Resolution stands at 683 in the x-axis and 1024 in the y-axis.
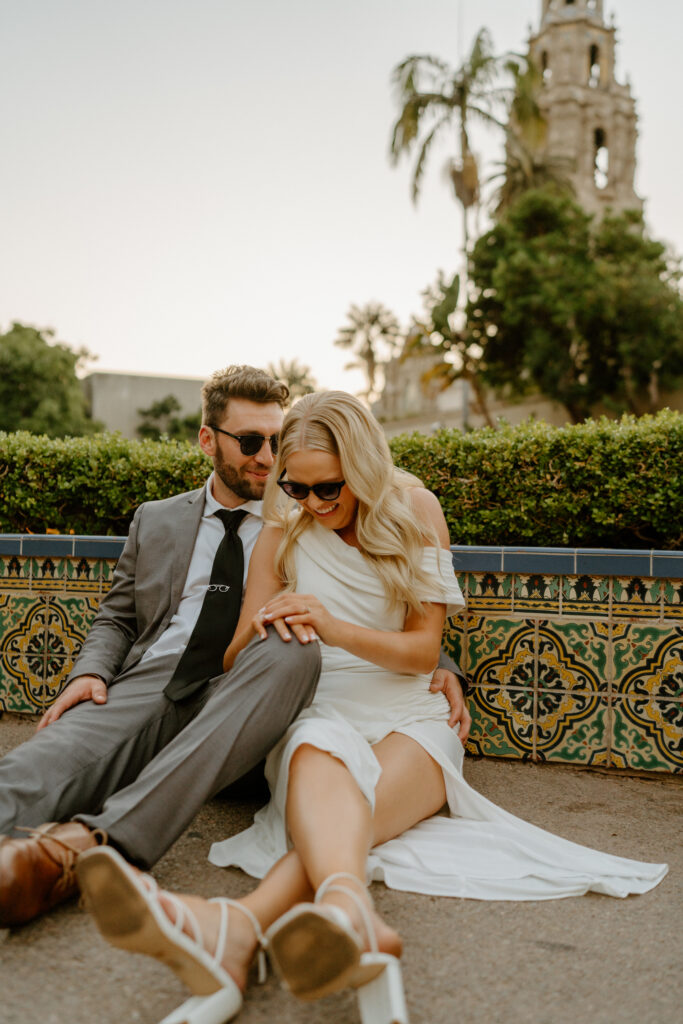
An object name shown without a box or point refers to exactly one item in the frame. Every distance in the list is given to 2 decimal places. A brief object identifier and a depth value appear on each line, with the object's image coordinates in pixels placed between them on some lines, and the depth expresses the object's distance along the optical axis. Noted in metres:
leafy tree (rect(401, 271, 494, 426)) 25.19
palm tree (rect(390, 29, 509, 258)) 22.06
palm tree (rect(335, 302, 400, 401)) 54.16
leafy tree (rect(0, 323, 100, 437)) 37.19
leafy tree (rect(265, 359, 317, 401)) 64.81
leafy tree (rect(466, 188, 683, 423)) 25.69
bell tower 47.56
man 2.08
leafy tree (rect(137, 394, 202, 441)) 50.72
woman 1.60
